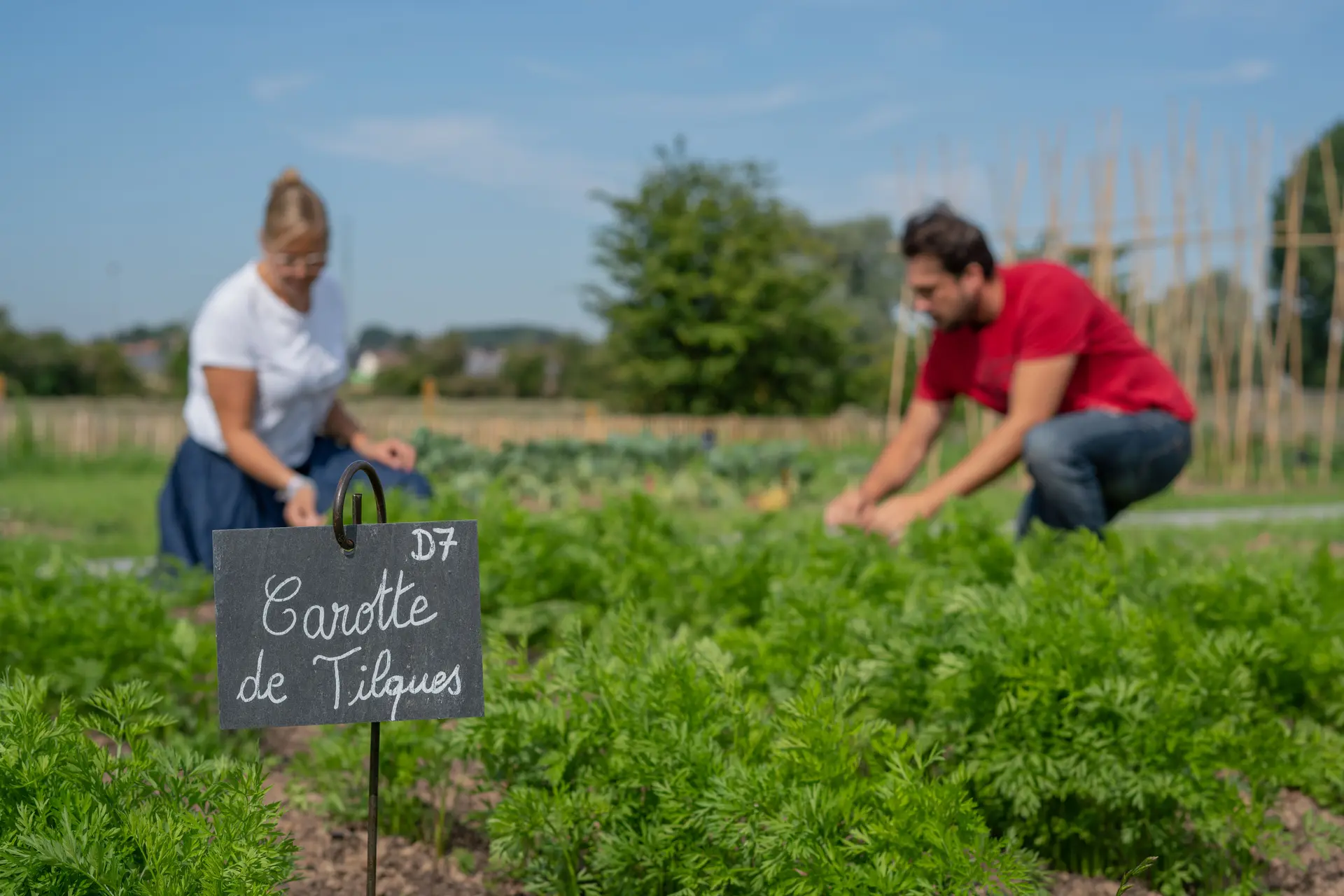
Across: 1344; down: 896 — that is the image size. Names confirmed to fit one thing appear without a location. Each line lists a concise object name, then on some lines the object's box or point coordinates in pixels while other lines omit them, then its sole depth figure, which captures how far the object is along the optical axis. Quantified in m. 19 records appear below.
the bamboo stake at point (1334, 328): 12.93
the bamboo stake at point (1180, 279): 12.91
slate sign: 1.74
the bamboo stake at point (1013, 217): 13.09
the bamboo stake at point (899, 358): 13.32
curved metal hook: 1.68
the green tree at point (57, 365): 49.91
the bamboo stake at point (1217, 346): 12.85
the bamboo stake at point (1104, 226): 12.96
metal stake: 1.69
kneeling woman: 3.91
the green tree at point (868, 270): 55.19
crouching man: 4.11
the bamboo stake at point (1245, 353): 12.81
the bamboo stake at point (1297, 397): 13.13
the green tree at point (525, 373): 72.62
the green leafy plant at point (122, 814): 1.46
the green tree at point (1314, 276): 35.38
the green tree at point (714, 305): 31.38
